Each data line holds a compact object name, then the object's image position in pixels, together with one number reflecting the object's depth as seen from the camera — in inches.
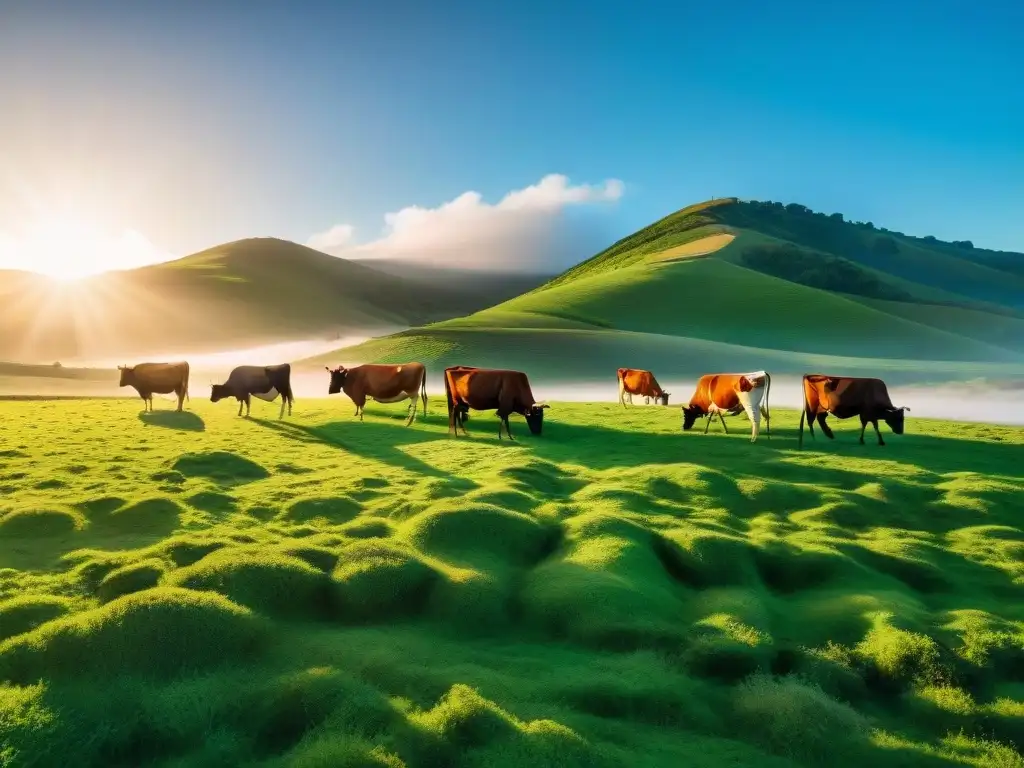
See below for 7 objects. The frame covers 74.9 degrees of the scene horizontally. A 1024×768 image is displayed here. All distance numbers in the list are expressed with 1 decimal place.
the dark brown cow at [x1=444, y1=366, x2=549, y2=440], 876.0
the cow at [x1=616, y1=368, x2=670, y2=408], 1378.0
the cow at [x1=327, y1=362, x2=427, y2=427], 1050.7
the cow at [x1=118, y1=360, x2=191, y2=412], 1059.9
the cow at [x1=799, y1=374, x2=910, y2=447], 785.6
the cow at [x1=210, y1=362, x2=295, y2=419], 1073.5
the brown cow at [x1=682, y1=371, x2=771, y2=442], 839.7
